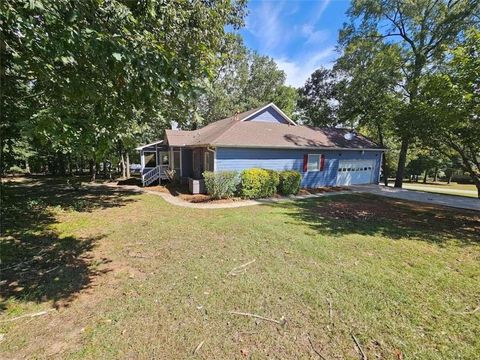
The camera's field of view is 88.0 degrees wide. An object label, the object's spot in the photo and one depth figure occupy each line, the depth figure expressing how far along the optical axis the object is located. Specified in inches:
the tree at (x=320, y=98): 1019.3
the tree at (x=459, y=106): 294.2
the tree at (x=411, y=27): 621.0
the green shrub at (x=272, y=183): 516.2
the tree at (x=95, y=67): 105.9
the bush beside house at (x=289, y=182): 541.3
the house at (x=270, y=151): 545.0
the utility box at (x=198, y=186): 538.9
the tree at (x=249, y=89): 1152.3
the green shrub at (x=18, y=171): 938.4
